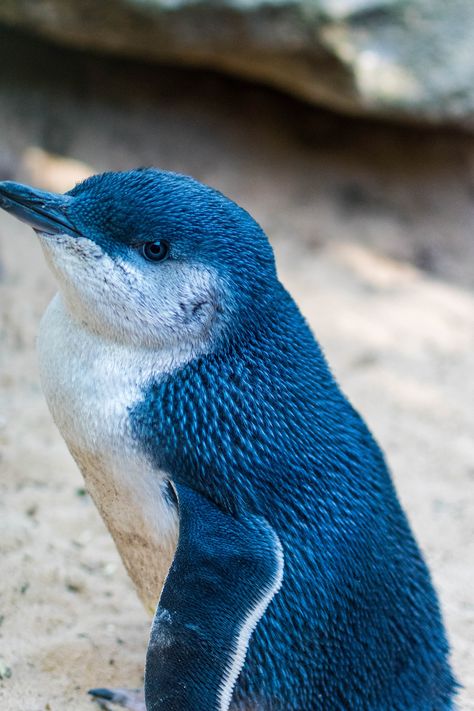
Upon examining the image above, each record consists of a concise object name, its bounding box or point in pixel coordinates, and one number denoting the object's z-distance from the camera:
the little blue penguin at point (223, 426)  2.91
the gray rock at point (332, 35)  3.93
